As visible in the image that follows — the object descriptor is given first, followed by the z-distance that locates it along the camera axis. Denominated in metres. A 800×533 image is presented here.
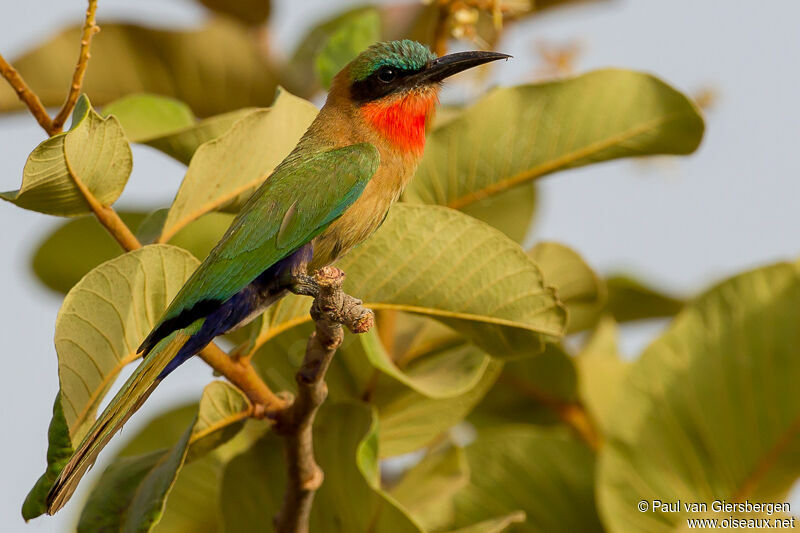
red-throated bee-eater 3.70
